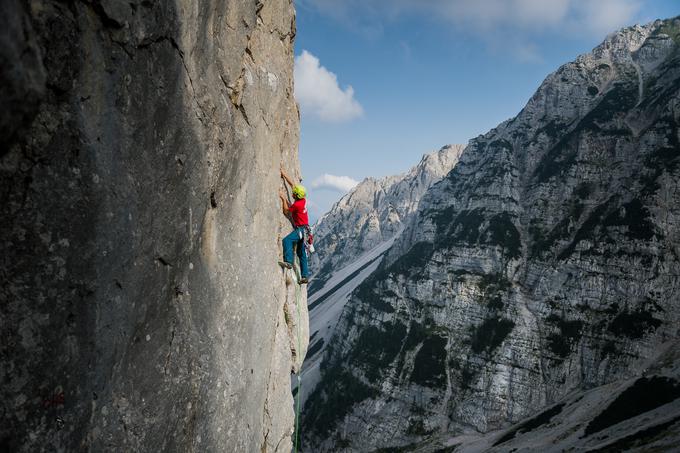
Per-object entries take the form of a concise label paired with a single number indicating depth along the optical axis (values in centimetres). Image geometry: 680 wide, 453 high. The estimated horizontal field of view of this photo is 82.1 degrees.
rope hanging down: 2125
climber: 1873
